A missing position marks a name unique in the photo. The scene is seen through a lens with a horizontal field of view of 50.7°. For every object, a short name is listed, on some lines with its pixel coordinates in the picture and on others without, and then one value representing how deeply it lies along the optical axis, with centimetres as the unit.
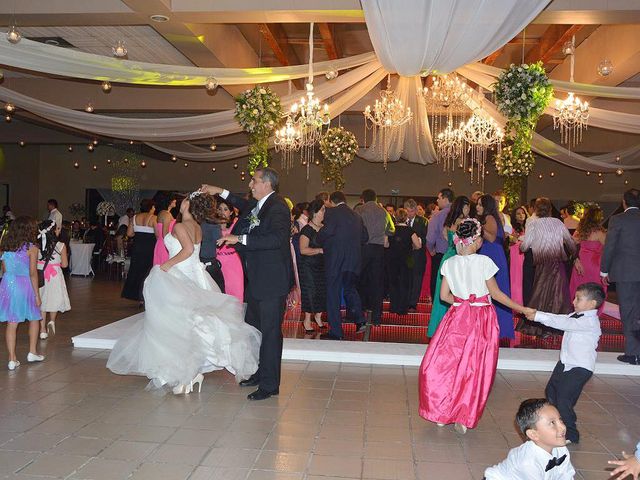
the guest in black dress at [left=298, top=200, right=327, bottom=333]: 806
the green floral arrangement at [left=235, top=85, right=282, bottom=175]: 820
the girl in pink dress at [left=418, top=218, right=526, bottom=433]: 456
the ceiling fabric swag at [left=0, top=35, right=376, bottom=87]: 648
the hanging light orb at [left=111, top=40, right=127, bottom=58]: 657
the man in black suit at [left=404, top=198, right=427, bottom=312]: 956
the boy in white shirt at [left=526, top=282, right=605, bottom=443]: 418
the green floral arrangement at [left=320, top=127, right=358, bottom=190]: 1190
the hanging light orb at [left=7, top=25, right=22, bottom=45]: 595
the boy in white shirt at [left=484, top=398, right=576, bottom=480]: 274
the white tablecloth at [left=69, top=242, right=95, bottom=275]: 1539
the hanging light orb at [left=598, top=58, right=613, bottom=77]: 747
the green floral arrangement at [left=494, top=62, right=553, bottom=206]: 738
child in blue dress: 590
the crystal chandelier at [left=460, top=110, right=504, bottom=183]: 1038
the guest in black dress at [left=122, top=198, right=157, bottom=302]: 1031
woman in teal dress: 678
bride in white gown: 529
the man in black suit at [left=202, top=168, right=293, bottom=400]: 529
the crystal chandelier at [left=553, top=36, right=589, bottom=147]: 823
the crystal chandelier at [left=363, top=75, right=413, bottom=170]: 981
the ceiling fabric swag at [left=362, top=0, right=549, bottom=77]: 528
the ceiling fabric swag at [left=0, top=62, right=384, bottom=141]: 876
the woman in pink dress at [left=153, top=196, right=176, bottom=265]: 853
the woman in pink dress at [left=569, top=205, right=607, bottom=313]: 878
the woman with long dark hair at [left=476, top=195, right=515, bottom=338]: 734
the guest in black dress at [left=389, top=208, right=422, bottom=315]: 938
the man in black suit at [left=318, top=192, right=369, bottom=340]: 786
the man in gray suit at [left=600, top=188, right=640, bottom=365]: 690
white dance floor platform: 652
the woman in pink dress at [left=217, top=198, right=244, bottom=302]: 788
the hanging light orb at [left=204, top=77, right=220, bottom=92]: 751
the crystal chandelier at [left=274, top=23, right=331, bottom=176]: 843
